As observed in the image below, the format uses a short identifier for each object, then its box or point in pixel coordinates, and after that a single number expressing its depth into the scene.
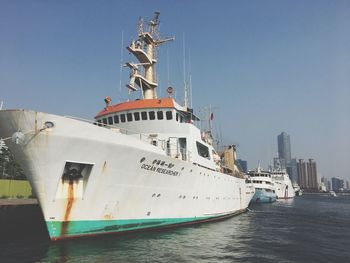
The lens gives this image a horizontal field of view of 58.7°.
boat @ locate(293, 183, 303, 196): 128.75
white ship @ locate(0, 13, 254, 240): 12.55
